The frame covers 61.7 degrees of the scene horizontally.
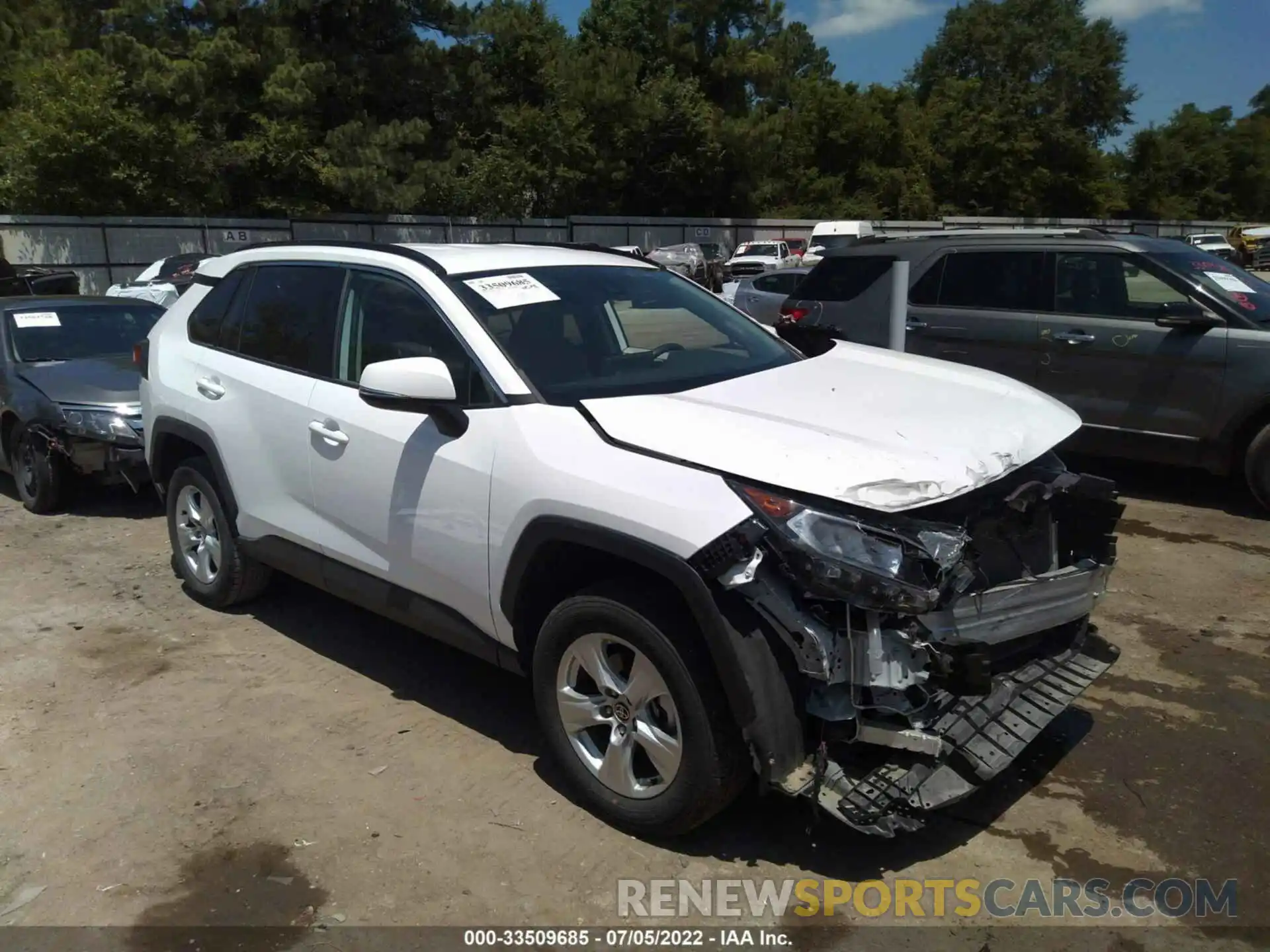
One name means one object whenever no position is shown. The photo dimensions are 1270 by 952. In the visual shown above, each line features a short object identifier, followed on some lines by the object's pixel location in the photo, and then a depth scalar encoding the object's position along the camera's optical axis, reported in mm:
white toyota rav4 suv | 2936
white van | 28859
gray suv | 6754
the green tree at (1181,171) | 65375
